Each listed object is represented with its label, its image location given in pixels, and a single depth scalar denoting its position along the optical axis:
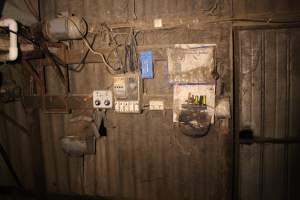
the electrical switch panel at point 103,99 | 2.61
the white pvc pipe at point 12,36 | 2.39
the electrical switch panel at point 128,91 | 2.49
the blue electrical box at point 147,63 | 2.47
